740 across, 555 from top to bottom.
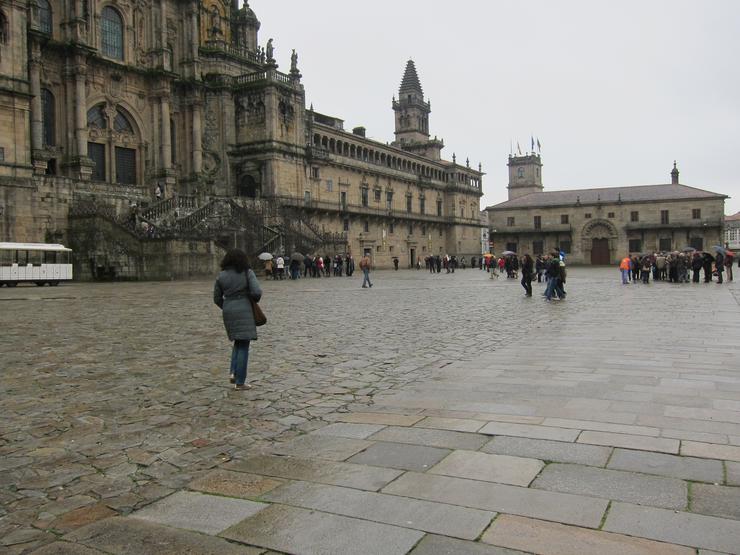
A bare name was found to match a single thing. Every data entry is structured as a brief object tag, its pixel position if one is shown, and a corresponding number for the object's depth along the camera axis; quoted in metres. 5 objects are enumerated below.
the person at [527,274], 20.13
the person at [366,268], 26.12
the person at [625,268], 27.56
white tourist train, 27.02
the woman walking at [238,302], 6.67
